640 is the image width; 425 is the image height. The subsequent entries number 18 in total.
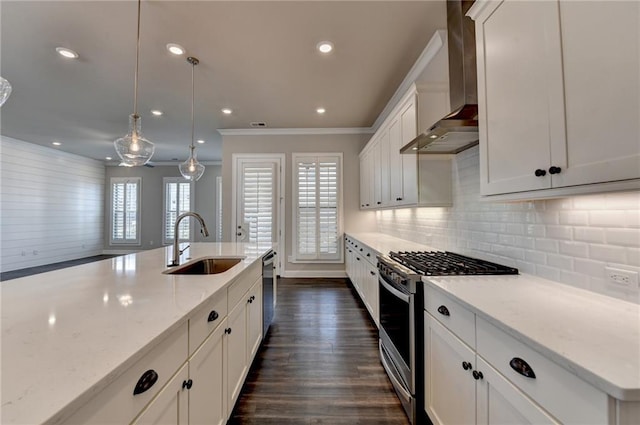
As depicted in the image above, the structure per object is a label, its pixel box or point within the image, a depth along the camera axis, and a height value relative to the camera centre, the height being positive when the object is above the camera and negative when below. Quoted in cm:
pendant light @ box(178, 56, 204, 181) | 368 +74
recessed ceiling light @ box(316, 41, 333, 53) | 261 +173
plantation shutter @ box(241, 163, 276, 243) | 529 +48
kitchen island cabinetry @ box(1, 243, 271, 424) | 58 -34
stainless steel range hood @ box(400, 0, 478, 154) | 168 +92
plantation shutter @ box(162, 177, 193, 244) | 839 +73
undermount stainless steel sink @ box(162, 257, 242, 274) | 243 -41
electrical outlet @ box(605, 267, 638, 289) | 106 -24
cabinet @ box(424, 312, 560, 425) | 91 -70
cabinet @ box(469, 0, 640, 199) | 84 +48
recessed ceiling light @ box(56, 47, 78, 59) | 270 +175
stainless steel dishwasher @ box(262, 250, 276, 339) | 253 -70
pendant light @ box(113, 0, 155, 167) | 235 +69
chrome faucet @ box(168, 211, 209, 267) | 198 -17
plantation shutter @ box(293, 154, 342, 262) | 526 +24
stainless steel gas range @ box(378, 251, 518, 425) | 160 -62
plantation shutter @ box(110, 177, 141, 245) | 843 +36
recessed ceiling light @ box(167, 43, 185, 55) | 264 +174
